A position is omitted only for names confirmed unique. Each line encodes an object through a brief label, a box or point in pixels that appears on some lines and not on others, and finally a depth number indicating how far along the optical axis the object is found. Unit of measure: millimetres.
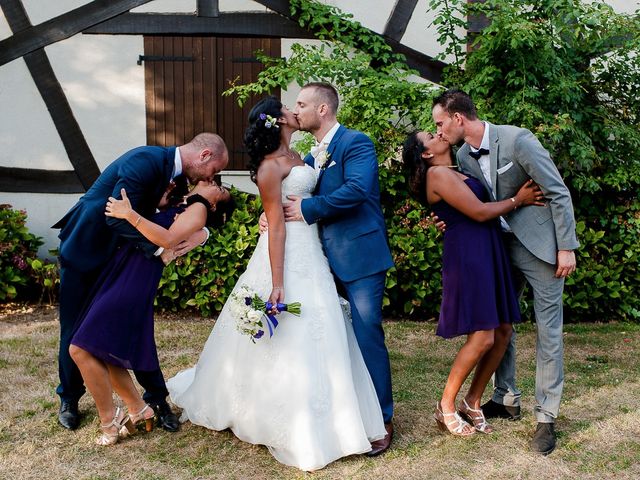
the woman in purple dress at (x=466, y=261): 4230
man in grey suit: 4102
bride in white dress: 4000
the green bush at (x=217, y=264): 7094
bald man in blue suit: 4133
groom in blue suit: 4223
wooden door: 7848
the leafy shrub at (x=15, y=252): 7418
